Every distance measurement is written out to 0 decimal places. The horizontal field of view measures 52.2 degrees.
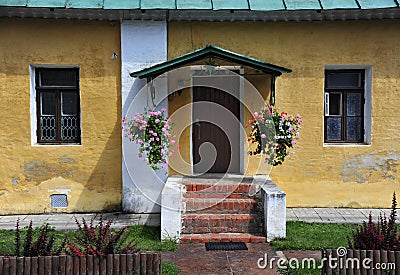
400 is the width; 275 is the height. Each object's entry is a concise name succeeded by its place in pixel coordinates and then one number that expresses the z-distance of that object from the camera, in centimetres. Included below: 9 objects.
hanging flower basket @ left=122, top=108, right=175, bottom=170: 673
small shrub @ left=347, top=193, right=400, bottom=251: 451
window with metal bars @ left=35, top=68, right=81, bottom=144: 805
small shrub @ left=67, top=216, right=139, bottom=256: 438
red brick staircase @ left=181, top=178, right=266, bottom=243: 632
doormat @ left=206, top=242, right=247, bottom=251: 595
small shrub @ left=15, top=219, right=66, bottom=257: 448
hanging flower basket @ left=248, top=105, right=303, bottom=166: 673
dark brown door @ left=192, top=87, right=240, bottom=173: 816
